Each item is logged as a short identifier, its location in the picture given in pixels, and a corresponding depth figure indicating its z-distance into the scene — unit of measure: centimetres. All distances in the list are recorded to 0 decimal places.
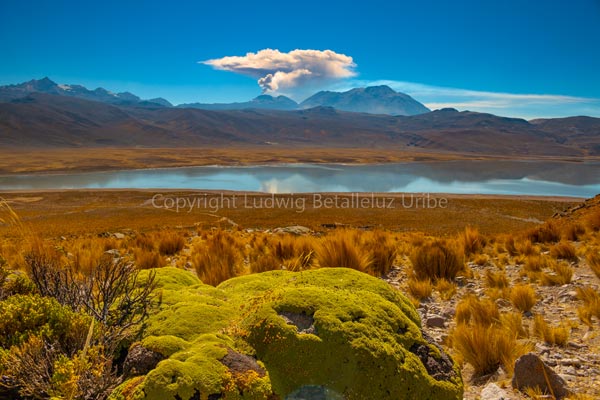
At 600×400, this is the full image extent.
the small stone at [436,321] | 479
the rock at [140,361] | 246
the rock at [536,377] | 314
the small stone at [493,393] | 311
